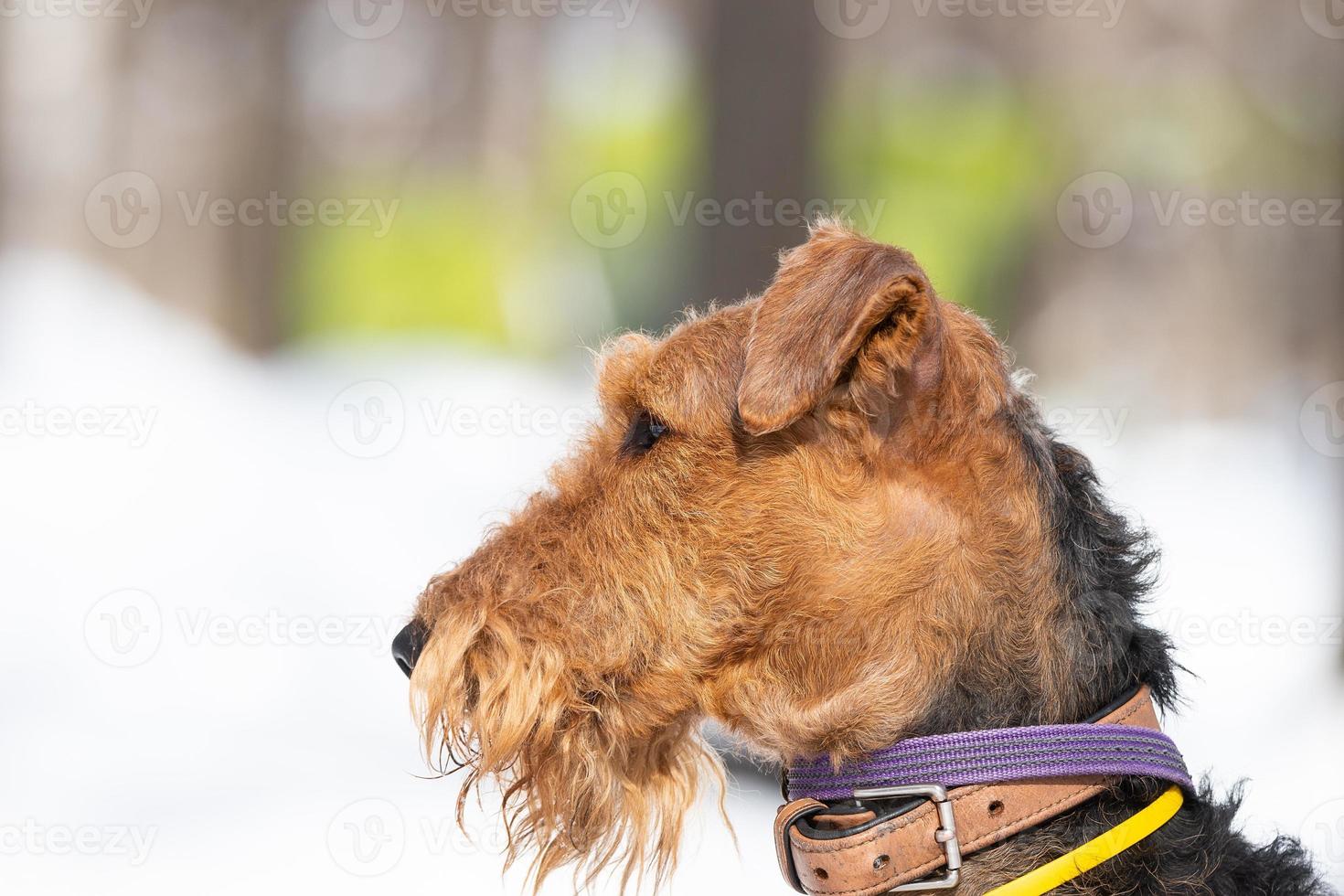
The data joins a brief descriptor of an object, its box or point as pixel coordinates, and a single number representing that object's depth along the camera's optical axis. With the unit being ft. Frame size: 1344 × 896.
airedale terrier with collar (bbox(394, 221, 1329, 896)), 11.19
